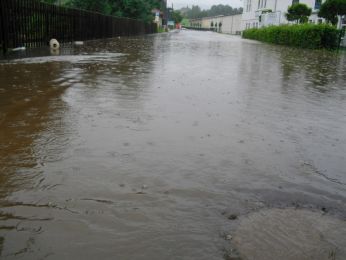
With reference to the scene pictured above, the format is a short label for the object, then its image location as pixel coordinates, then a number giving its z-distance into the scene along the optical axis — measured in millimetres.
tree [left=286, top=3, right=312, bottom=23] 36250
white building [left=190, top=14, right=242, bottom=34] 85938
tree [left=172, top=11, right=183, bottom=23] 132425
